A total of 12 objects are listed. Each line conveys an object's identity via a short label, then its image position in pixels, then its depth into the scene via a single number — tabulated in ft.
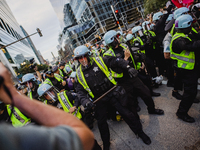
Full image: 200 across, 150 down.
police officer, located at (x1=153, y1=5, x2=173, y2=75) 15.11
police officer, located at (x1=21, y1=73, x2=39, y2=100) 13.35
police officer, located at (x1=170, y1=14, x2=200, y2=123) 7.70
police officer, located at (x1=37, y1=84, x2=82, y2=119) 10.23
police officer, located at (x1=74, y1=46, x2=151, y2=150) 8.65
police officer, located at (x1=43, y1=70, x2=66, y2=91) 16.65
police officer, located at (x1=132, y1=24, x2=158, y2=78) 15.67
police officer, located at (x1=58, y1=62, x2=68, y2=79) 24.34
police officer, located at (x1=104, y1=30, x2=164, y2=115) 10.02
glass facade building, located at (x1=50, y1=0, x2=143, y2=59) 148.87
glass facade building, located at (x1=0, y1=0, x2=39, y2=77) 105.40
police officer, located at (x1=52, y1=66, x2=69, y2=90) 16.76
